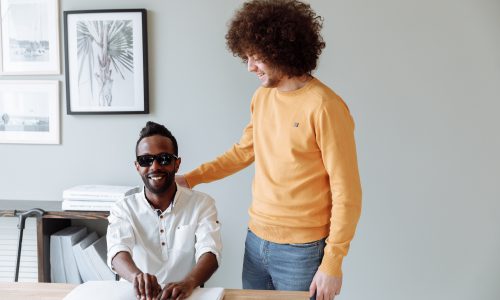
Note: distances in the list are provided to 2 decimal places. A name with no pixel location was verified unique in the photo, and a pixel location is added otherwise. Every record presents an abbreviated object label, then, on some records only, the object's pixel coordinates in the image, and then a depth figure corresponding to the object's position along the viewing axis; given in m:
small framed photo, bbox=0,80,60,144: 2.49
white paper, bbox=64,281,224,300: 1.21
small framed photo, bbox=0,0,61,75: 2.45
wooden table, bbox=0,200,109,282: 2.21
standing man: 1.37
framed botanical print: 2.39
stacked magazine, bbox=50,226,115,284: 2.28
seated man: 1.57
